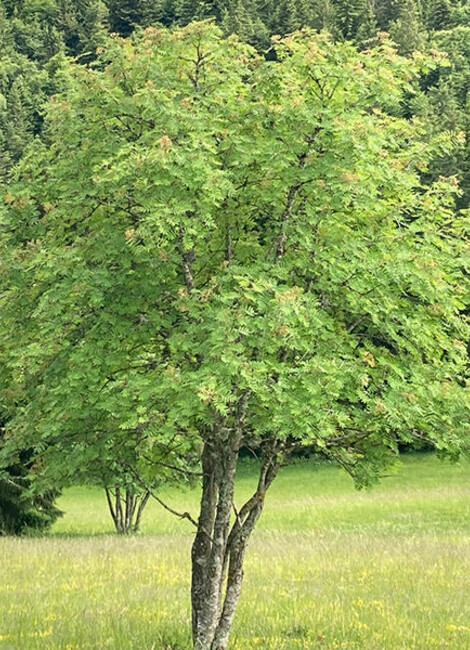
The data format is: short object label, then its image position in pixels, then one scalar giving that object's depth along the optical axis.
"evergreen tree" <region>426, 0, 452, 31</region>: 162.38
